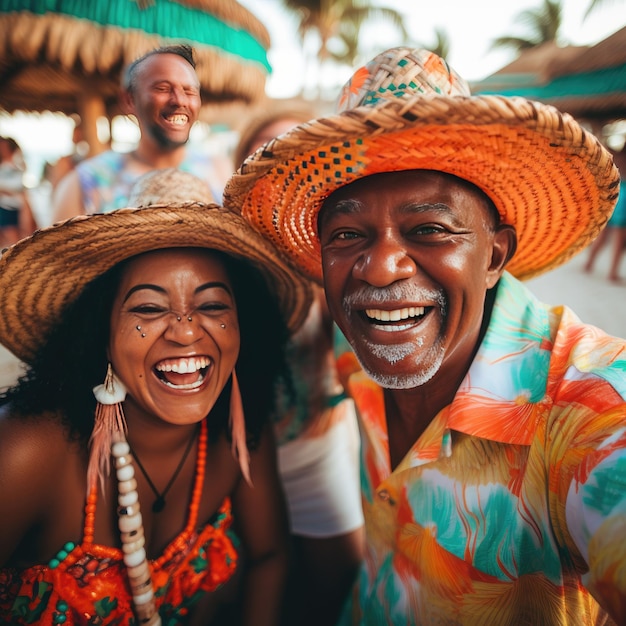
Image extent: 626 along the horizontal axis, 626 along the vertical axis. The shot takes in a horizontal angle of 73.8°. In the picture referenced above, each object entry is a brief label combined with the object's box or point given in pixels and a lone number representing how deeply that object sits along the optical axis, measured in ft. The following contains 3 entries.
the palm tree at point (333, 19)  66.08
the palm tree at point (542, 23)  75.00
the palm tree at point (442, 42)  84.12
